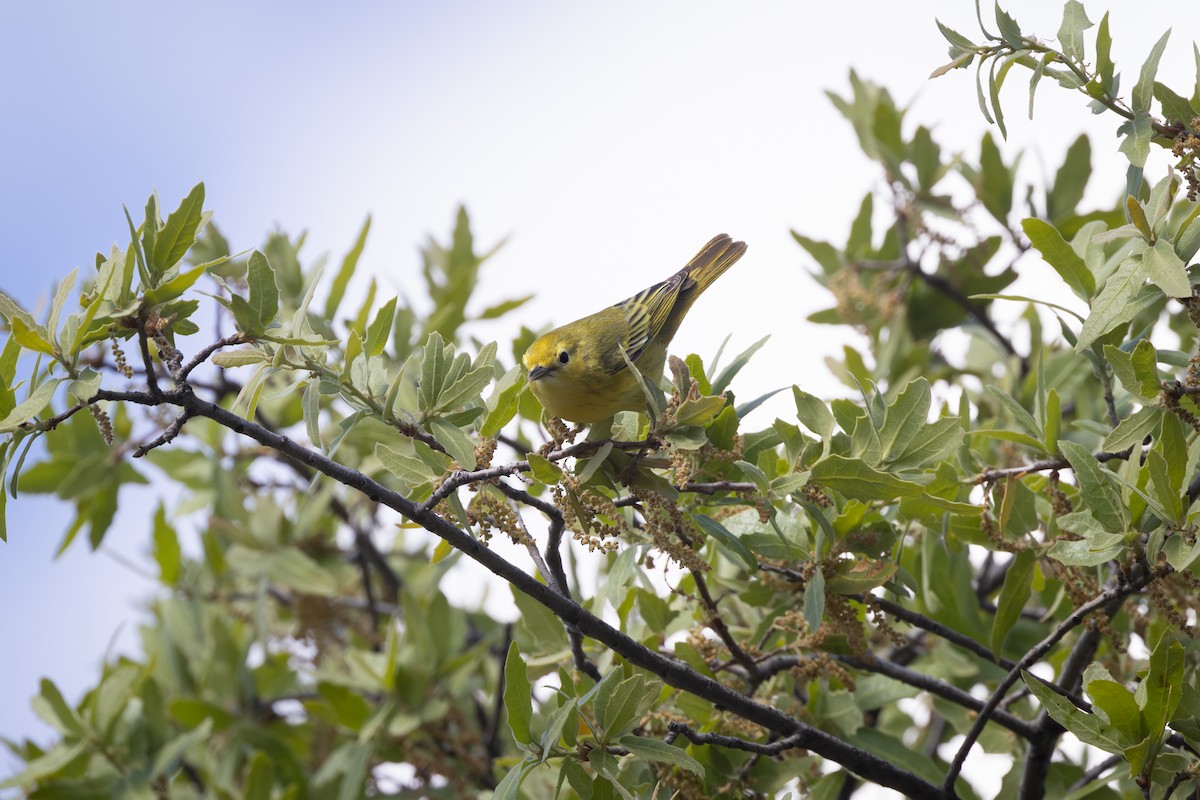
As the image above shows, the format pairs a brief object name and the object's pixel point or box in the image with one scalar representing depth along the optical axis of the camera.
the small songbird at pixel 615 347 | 7.05
